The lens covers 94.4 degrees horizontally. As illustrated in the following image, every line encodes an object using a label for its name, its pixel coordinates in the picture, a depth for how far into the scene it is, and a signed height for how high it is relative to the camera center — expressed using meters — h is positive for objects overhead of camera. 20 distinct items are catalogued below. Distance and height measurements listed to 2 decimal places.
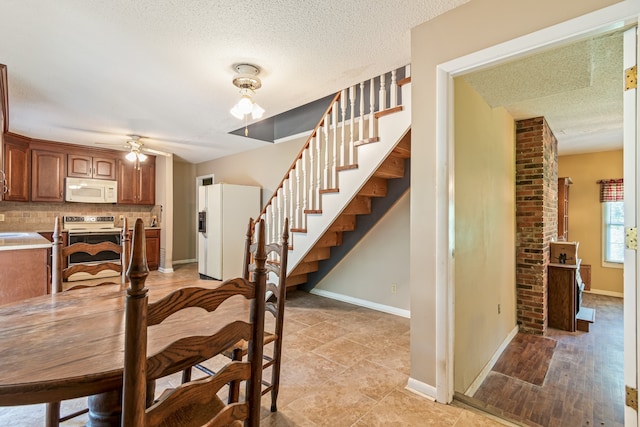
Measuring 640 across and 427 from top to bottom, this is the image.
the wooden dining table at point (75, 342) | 0.84 -0.47
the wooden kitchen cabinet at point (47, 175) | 4.82 +0.61
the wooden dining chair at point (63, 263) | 1.82 -0.32
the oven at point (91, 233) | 4.76 -0.36
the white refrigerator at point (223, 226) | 4.98 -0.24
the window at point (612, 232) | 5.13 -0.33
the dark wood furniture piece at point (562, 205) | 4.80 +0.13
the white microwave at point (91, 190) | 5.10 +0.39
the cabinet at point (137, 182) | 5.70 +0.60
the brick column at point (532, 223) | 3.39 -0.12
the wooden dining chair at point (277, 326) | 1.83 -0.72
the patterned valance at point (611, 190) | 5.04 +0.40
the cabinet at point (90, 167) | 5.18 +0.82
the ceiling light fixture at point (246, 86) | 2.54 +1.16
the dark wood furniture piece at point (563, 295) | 3.47 -0.99
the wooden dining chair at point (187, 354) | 0.66 -0.38
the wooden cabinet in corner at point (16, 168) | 4.41 +0.67
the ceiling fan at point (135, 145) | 4.47 +1.03
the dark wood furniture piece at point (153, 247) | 5.75 -0.69
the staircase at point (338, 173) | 2.65 +0.42
